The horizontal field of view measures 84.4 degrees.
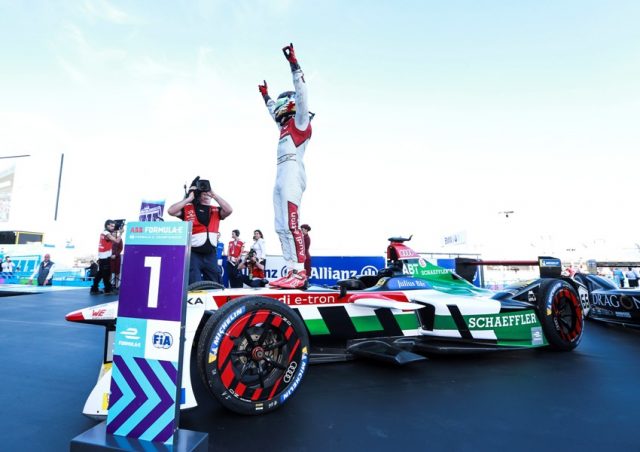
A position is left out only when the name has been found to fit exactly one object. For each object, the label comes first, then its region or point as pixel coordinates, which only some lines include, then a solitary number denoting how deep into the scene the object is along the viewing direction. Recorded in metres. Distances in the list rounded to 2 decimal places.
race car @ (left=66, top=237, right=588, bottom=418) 1.71
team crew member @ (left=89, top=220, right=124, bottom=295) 7.66
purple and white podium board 1.22
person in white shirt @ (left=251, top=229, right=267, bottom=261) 7.86
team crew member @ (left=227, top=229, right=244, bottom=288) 8.07
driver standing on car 2.69
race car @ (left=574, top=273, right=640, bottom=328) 4.27
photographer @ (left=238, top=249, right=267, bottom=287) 7.54
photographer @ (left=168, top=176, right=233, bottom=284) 3.38
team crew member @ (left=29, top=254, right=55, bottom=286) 10.84
